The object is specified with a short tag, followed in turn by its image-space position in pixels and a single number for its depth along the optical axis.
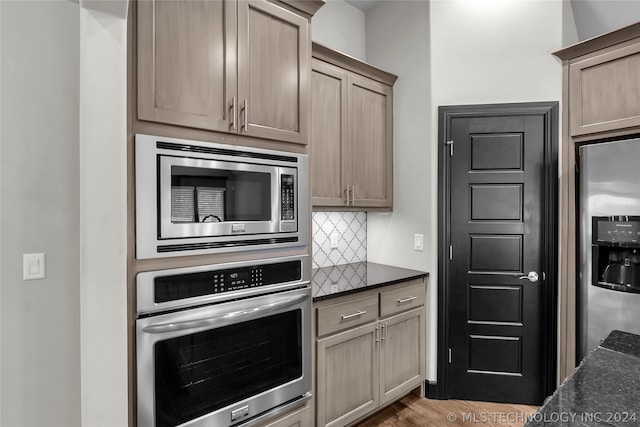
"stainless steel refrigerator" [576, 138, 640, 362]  1.84
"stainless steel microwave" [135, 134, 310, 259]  1.39
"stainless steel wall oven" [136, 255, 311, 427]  1.40
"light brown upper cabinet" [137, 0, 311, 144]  1.42
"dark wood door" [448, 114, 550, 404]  2.52
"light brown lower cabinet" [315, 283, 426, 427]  2.05
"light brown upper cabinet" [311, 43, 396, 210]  2.40
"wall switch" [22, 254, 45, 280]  1.50
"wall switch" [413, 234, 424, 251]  2.75
